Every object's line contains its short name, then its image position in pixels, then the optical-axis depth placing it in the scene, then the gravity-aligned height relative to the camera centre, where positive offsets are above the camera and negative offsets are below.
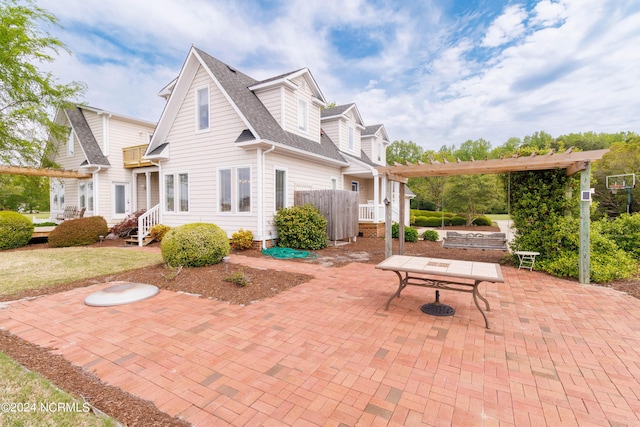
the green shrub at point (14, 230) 11.24 -0.80
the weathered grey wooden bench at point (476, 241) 8.21 -0.97
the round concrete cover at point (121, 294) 4.88 -1.56
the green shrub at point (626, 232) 7.70 -0.66
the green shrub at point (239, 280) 5.75 -1.46
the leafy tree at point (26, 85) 12.09 +5.96
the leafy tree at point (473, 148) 51.09 +11.42
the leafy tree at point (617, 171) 19.47 +2.75
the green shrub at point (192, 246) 6.87 -0.90
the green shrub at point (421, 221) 25.39 -1.08
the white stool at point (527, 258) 7.27 -1.34
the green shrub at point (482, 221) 25.56 -1.09
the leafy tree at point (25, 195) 16.26 +1.48
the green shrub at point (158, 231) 12.32 -0.92
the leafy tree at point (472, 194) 22.92 +1.23
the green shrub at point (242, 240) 10.26 -1.10
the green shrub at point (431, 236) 14.16 -1.36
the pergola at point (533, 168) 5.98 +1.02
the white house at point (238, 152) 10.47 +2.35
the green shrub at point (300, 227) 10.59 -0.67
